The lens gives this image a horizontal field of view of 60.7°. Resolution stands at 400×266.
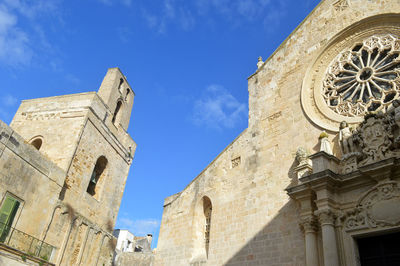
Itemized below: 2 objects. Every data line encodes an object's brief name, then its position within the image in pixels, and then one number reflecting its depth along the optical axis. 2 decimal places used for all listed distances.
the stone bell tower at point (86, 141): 14.46
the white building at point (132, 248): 24.27
